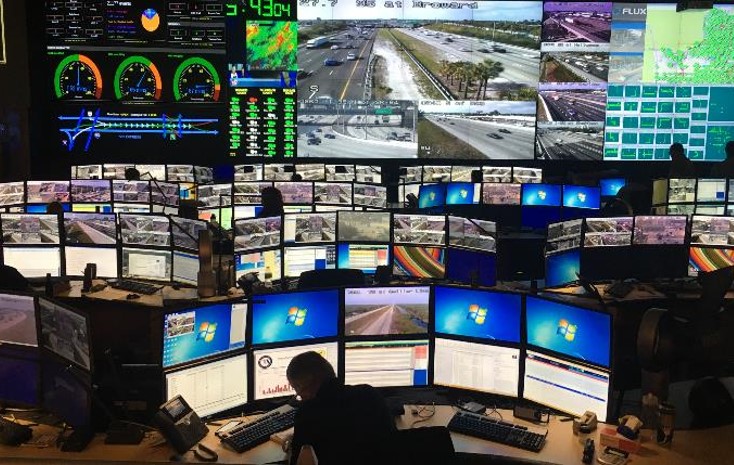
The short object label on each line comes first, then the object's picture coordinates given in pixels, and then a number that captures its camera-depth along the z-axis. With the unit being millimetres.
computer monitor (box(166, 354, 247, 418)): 3838
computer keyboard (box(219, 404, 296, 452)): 3797
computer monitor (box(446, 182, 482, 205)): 9336
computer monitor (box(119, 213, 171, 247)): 6359
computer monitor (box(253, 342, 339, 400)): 4105
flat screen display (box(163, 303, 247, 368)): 3777
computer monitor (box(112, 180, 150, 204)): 8914
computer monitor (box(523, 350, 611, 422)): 3945
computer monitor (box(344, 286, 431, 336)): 4242
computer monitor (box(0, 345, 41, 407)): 4055
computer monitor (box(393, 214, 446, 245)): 6301
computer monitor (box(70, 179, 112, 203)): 8758
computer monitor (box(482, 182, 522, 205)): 9242
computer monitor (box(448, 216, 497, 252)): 6137
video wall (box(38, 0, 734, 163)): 11906
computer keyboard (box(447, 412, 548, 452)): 3826
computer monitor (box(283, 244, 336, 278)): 6621
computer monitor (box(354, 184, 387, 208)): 8453
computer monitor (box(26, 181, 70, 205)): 8656
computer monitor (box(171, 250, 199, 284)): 6320
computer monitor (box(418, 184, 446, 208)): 9467
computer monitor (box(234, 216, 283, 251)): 6348
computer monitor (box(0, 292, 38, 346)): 4047
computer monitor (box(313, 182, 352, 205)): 8492
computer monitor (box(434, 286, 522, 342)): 4145
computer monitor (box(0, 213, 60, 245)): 6469
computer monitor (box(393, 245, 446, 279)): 6367
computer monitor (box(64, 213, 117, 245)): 6477
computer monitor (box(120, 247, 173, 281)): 6461
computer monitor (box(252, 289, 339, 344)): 4066
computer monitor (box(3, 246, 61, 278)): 6547
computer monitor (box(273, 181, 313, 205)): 8531
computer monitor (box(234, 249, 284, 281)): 6398
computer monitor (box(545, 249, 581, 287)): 6559
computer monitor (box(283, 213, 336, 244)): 6551
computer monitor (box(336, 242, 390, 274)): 6535
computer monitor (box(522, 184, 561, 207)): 9203
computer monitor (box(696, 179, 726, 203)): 9102
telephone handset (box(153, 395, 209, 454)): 3672
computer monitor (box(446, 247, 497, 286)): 6164
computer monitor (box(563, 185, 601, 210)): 9180
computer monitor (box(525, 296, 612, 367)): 3867
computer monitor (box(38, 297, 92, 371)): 3746
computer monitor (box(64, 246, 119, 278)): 6578
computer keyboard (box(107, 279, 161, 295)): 6449
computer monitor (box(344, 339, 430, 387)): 4277
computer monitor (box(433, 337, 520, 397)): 4184
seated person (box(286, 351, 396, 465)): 3438
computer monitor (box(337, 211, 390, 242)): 6480
